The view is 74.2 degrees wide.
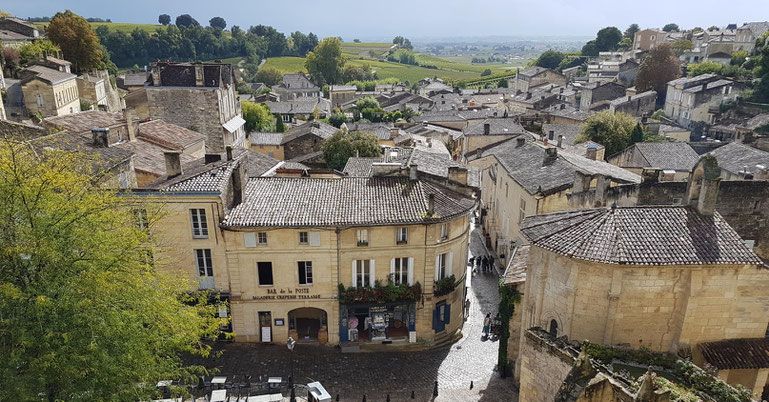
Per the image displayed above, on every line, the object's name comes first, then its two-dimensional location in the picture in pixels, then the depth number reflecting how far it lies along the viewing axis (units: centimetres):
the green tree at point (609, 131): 6481
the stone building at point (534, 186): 3375
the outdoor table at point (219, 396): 2458
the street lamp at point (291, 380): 2498
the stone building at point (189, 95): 6284
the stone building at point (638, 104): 9331
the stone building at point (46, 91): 6519
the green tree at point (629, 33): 18756
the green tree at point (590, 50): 17288
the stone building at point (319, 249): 2938
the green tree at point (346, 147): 5934
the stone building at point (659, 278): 2128
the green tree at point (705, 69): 10401
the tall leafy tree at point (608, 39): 17588
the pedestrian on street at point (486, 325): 3358
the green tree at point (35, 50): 8294
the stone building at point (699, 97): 8462
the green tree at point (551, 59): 17950
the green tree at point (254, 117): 8556
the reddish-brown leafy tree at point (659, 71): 10575
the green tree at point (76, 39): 9069
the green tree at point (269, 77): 17550
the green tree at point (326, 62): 16450
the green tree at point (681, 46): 12675
